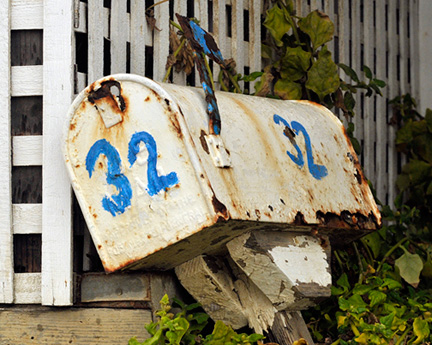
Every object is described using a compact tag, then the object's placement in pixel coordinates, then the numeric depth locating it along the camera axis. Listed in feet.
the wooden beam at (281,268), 16.46
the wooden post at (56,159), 17.70
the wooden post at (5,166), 18.08
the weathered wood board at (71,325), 17.40
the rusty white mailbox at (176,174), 15.19
